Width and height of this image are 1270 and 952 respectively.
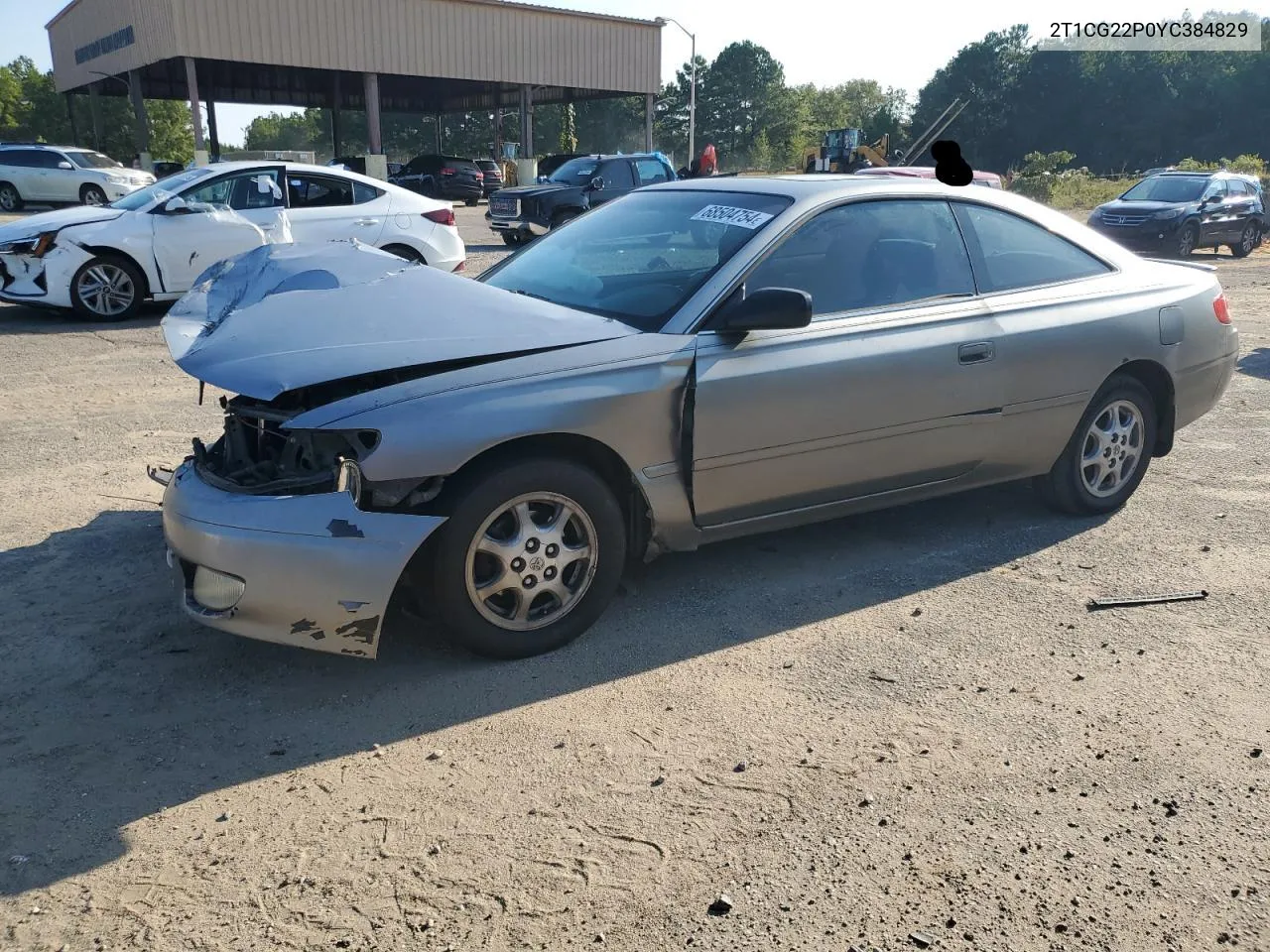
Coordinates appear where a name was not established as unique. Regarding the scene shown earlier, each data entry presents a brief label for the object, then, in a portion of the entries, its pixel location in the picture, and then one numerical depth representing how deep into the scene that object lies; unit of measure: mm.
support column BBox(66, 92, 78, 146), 44562
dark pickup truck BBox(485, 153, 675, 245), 17828
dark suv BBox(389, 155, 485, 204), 35438
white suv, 25938
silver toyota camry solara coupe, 3346
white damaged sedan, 9898
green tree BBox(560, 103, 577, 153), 50281
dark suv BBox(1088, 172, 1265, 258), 19422
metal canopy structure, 31312
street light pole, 39009
